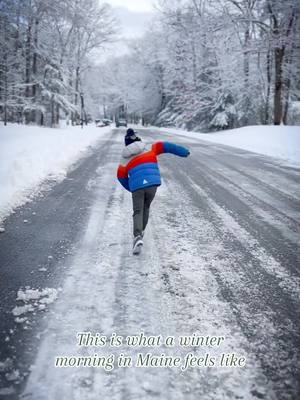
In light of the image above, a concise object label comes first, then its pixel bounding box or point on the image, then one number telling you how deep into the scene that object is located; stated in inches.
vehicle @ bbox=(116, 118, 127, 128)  2112.5
